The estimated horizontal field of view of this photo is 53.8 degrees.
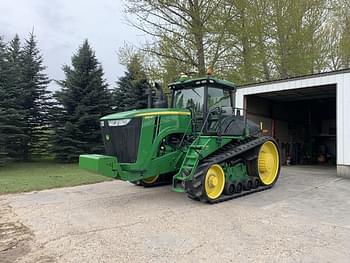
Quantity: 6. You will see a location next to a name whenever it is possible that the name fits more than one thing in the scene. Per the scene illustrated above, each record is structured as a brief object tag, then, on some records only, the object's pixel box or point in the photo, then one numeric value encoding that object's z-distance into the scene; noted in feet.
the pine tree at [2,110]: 52.79
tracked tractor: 22.17
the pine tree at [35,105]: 64.18
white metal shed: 34.27
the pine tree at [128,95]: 72.38
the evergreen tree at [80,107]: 61.26
